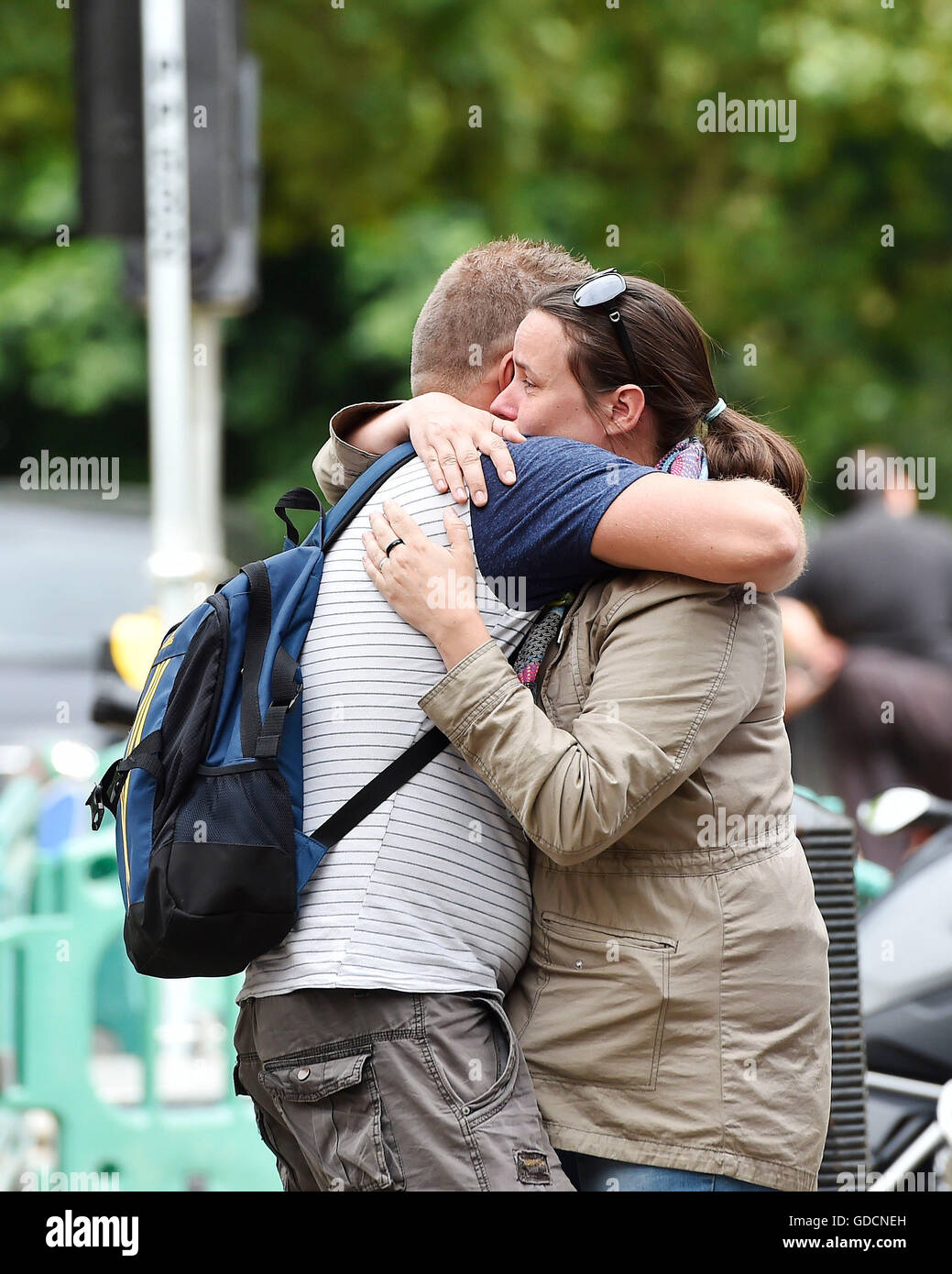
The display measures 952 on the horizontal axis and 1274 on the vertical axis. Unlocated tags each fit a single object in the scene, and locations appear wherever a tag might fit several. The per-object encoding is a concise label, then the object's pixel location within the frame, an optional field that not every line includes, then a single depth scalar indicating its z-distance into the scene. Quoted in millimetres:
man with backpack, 3814
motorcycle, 6676
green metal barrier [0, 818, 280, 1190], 7477
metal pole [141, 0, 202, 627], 8891
